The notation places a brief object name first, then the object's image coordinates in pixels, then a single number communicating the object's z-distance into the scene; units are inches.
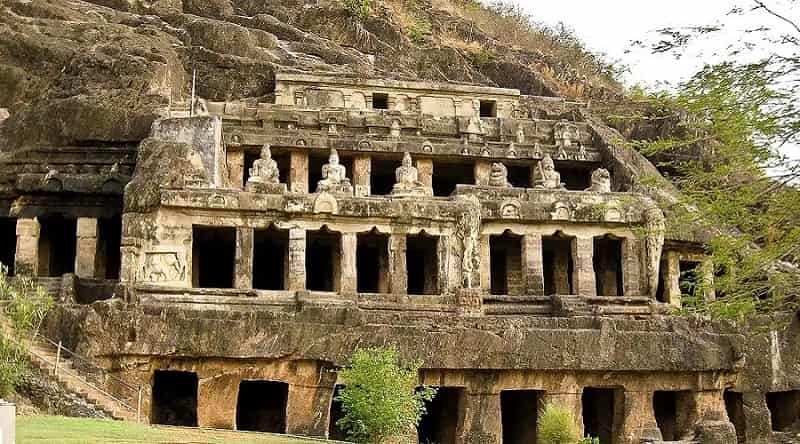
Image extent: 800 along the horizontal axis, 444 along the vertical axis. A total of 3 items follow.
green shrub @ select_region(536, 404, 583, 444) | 839.1
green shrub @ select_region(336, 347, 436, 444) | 749.9
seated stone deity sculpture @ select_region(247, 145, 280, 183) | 1044.5
